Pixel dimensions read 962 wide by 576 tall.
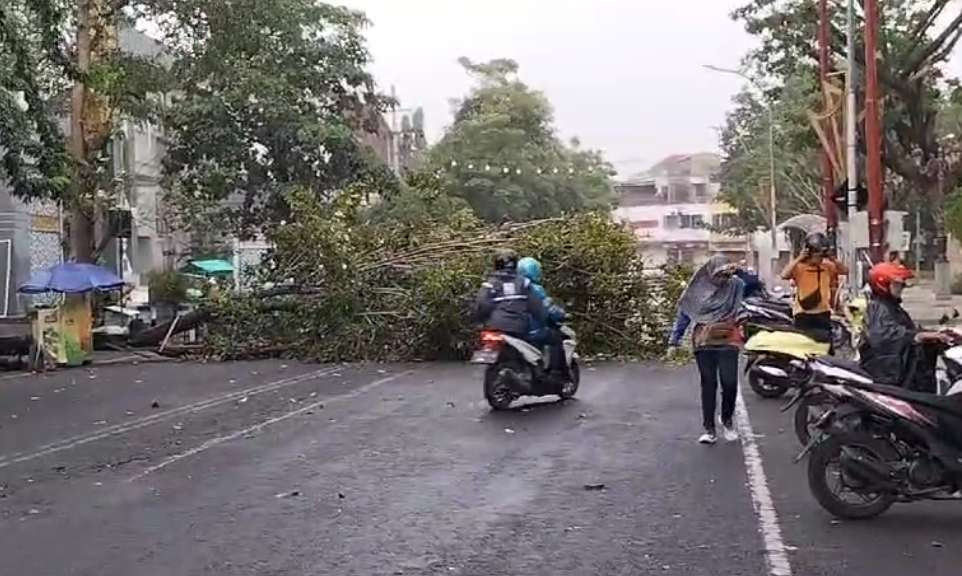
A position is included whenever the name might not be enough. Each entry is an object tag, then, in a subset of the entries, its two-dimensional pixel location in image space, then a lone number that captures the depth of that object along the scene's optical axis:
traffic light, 23.60
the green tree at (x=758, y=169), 56.91
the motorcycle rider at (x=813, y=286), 14.21
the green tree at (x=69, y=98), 20.48
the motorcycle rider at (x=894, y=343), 9.15
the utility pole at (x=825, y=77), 28.20
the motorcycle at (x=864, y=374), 8.21
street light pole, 55.42
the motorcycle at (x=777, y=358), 13.34
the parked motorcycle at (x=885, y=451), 7.99
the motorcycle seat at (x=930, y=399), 7.99
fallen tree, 21.72
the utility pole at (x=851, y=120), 24.81
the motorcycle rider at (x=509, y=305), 14.43
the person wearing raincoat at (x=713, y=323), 11.26
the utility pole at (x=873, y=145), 21.61
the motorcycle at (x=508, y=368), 14.38
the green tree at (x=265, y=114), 29.38
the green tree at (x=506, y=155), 54.78
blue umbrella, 24.14
